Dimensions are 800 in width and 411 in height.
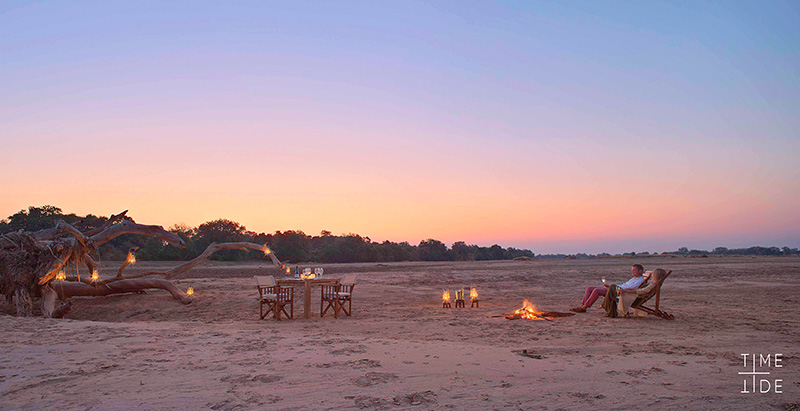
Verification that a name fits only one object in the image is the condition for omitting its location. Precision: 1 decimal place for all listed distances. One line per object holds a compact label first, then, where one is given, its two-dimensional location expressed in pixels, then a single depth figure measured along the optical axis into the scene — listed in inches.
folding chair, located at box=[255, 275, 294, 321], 369.1
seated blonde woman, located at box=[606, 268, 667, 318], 363.6
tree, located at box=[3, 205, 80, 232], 1274.6
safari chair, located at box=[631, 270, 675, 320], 360.9
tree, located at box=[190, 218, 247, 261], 1440.7
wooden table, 373.1
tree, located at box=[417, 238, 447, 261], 2082.9
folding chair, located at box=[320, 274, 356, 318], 386.9
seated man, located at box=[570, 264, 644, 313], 385.7
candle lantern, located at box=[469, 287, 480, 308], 445.7
